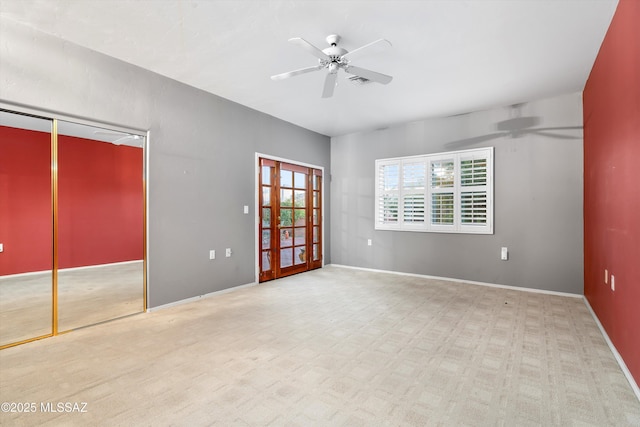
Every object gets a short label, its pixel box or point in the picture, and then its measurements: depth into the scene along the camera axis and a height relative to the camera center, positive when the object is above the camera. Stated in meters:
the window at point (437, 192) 4.75 +0.37
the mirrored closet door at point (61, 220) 2.92 -0.07
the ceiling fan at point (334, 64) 2.75 +1.44
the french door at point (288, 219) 5.02 -0.09
